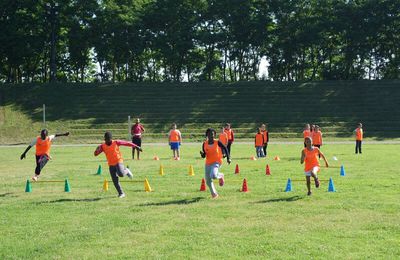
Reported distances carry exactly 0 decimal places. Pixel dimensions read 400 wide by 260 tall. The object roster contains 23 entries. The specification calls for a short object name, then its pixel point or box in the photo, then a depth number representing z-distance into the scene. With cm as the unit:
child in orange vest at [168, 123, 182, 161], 2456
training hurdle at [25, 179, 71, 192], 1436
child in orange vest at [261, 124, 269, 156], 2641
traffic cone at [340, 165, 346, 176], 1706
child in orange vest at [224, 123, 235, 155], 2534
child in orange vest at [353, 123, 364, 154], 2761
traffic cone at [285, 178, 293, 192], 1372
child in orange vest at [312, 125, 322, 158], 2447
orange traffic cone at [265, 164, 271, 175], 1768
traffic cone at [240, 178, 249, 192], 1370
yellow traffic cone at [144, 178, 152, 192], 1406
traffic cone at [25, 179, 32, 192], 1443
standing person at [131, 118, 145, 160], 2467
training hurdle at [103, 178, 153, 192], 1408
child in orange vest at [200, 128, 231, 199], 1331
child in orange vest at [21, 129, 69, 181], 1658
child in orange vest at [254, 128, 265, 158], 2570
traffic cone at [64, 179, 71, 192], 1434
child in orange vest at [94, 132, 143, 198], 1342
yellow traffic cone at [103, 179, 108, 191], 1443
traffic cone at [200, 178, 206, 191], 1412
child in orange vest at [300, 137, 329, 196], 1349
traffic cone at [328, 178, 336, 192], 1356
